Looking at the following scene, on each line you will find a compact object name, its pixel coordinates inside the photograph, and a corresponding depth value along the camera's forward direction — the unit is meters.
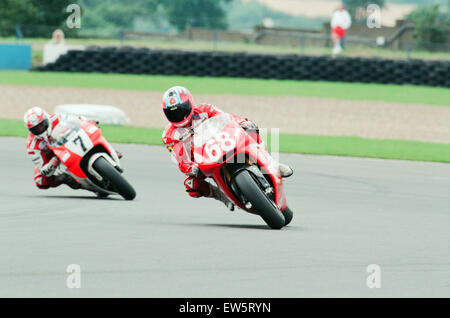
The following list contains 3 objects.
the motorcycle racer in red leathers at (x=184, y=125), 15.30
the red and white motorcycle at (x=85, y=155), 18.89
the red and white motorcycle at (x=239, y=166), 14.79
